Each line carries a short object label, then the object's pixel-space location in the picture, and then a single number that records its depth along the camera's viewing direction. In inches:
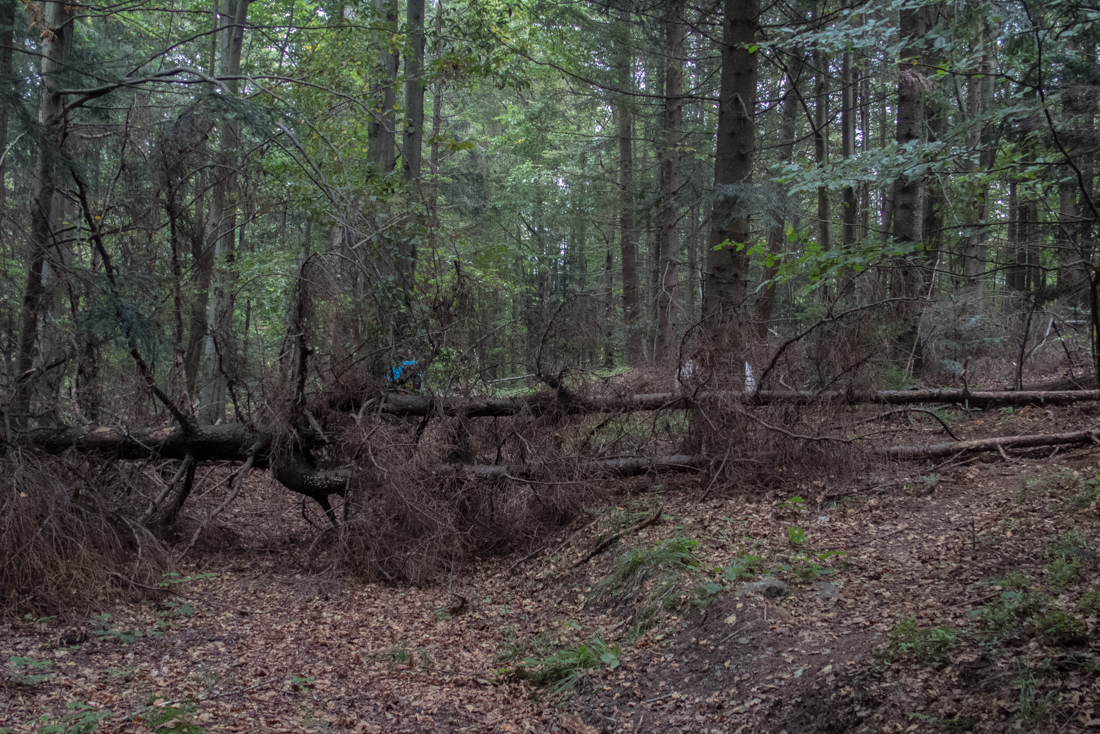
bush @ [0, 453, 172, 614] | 199.0
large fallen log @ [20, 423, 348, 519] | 269.0
